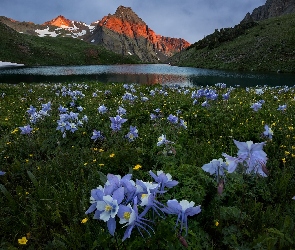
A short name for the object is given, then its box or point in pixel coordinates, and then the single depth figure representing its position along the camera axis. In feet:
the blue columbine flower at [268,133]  11.48
